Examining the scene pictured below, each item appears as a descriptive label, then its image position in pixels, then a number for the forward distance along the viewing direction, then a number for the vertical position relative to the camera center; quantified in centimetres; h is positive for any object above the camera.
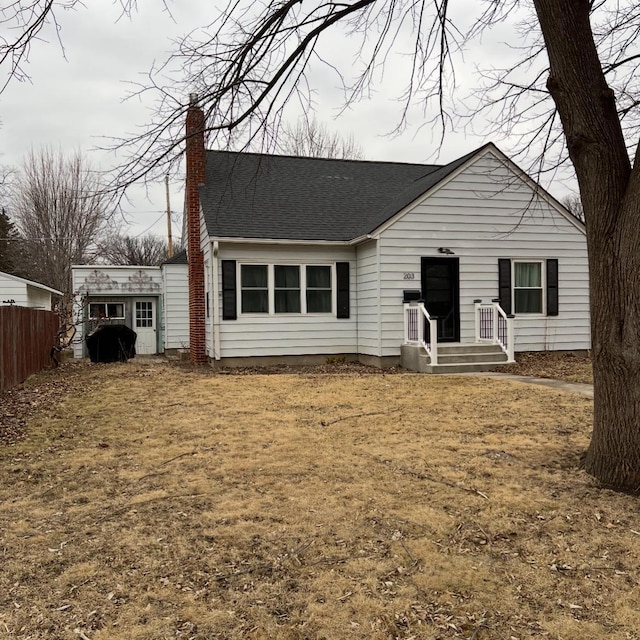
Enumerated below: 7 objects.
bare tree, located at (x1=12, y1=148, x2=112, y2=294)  2997 +533
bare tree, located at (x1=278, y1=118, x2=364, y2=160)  2698 +865
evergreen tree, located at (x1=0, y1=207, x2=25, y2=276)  3070 +415
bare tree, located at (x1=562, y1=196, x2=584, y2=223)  3684 +770
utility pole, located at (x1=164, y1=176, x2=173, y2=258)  3066 +506
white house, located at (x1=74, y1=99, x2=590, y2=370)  1279 +101
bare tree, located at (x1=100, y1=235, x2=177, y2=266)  3778 +526
